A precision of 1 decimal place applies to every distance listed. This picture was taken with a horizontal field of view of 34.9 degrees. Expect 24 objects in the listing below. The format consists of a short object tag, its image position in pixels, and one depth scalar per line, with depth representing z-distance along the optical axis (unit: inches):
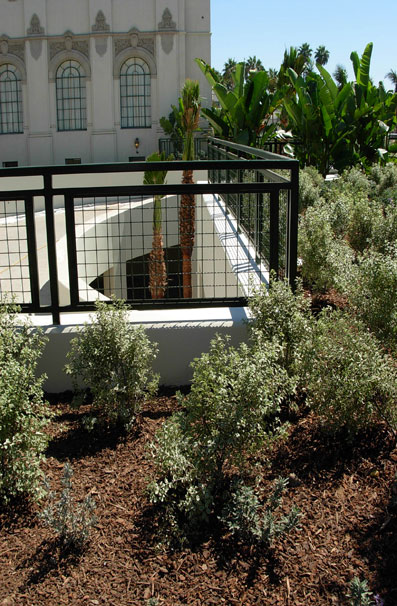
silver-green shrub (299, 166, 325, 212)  446.6
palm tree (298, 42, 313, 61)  3069.9
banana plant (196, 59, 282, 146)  650.8
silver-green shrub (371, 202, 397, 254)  281.9
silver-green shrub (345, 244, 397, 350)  176.2
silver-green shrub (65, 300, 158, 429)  172.7
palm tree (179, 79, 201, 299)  780.5
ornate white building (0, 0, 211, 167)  1524.4
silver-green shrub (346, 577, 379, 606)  100.3
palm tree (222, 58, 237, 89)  3011.3
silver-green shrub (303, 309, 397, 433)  148.6
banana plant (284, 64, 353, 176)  682.8
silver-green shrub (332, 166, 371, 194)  506.0
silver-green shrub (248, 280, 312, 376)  174.9
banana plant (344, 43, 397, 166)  708.0
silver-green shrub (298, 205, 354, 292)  251.0
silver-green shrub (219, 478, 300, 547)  124.5
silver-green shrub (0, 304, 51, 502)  140.8
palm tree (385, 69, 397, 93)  3452.3
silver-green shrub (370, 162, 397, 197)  572.9
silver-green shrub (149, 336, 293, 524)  135.3
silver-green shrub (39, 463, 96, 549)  126.4
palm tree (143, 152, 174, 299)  602.9
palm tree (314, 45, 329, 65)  3703.2
